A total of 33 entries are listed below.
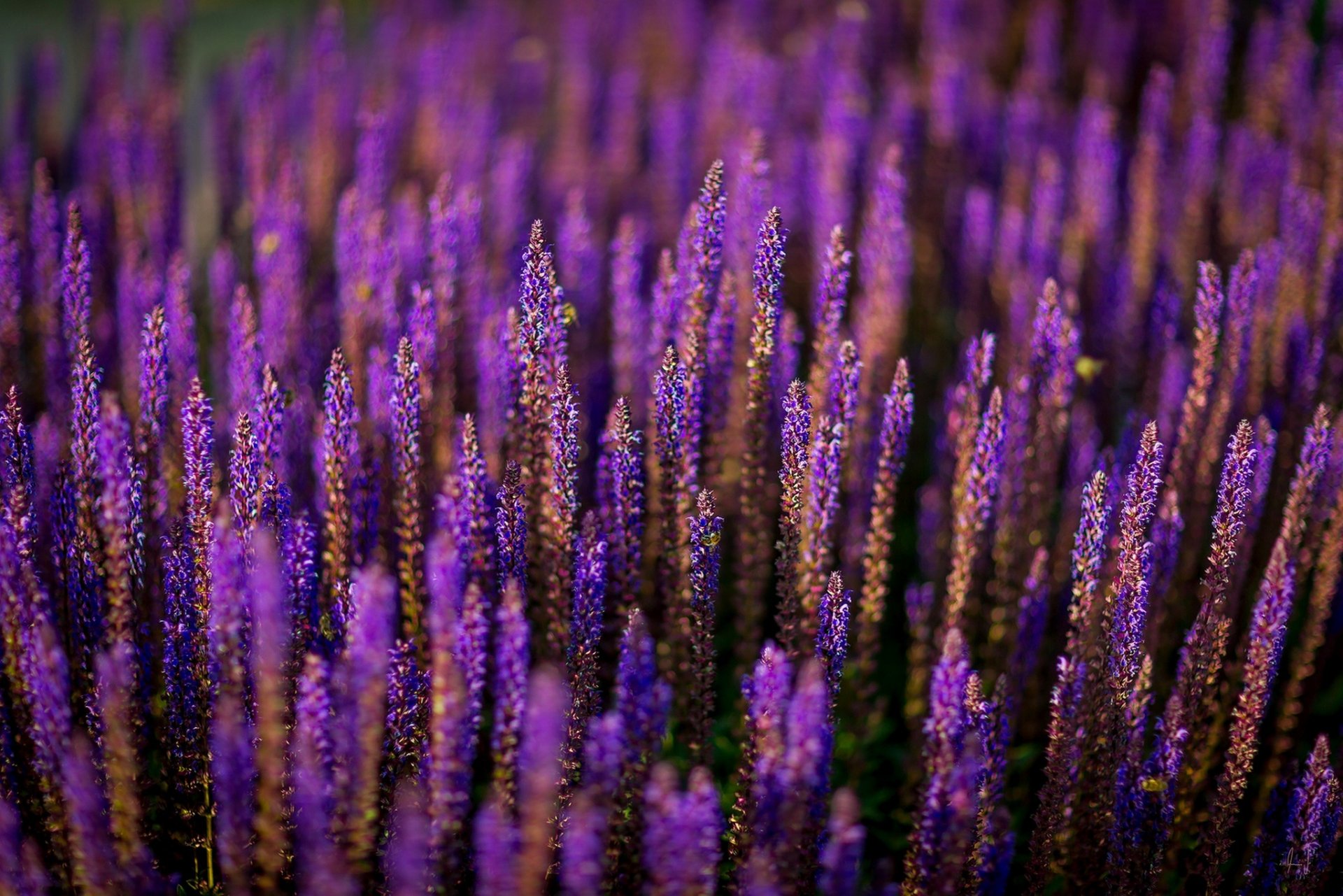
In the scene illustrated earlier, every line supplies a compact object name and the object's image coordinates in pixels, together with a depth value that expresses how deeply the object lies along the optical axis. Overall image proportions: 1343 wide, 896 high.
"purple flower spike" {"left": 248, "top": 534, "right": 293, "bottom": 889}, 1.63
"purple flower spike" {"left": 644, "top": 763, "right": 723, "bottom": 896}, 1.54
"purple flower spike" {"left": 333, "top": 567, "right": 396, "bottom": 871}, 1.63
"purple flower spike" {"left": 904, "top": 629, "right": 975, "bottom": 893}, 1.83
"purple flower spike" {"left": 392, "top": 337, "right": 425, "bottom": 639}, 2.27
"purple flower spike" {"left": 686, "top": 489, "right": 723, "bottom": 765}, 2.15
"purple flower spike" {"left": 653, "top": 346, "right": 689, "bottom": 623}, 2.26
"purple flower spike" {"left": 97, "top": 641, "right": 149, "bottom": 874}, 1.70
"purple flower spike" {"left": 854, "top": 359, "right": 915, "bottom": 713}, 2.50
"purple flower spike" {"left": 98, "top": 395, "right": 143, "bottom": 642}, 1.93
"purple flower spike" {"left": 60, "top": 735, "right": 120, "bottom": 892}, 1.62
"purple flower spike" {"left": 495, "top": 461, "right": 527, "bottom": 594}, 2.20
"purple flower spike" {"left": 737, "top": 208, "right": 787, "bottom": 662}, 2.37
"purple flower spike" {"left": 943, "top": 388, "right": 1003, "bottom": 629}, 2.48
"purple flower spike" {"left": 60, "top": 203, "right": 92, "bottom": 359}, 2.54
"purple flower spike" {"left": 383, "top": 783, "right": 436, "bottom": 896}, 1.45
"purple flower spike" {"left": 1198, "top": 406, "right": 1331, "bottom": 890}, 2.04
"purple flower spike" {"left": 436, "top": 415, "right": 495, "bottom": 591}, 2.05
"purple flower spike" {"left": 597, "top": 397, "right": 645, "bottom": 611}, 2.24
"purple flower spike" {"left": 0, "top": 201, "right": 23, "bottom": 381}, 2.78
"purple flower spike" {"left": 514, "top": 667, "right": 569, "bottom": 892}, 1.46
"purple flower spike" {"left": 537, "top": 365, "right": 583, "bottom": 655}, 2.17
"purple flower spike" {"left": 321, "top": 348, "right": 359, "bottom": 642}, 2.16
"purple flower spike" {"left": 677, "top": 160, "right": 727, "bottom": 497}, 2.43
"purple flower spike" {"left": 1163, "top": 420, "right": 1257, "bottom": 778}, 2.08
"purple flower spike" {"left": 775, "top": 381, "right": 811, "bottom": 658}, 2.20
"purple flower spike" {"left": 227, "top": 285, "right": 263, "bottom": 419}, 2.63
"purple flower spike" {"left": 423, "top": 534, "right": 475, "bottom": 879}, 1.68
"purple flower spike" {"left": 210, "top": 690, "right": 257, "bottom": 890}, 1.67
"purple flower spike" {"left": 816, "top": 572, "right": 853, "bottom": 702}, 2.09
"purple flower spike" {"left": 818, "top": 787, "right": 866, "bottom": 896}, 1.56
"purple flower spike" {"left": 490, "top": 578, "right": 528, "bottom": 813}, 1.79
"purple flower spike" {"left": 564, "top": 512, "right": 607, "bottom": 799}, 2.12
